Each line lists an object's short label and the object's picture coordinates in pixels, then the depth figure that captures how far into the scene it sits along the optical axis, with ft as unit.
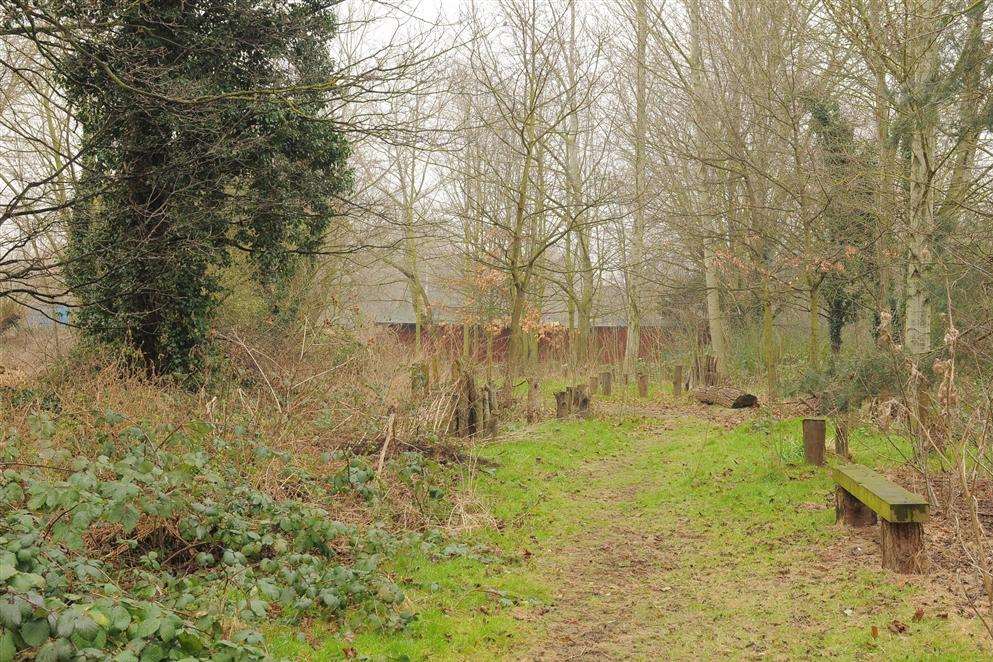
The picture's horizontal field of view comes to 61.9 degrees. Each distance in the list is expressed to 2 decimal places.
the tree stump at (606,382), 66.13
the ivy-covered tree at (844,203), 43.34
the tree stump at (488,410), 40.84
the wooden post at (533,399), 55.01
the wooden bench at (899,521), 20.10
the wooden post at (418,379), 34.97
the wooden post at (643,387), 70.49
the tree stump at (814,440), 31.99
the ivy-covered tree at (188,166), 39.88
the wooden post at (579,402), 53.57
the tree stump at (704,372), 68.53
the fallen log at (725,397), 57.88
